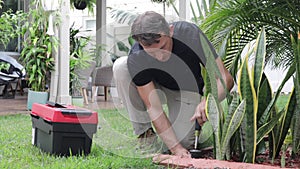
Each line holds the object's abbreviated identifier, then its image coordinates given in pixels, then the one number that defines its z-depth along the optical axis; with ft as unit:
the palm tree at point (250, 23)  8.61
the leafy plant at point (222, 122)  6.20
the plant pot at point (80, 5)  29.18
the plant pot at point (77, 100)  19.59
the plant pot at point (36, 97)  16.25
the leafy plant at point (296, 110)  6.12
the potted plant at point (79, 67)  20.12
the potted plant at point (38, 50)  17.35
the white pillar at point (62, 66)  18.48
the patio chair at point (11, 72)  22.94
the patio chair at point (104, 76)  14.40
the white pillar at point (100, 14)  28.53
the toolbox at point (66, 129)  7.38
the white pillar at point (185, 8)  21.45
